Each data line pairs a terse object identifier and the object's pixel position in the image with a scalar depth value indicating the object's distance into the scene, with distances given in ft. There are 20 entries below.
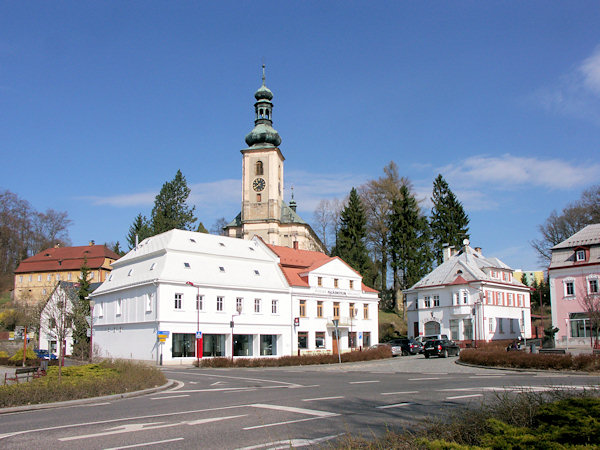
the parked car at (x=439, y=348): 135.44
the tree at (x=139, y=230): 260.38
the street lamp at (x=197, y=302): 145.07
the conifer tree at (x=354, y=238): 233.96
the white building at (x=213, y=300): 143.84
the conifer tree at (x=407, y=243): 228.84
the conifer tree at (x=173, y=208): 258.98
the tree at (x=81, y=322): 153.79
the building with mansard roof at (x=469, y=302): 189.47
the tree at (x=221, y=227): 345.31
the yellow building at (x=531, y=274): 461.37
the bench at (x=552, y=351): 99.74
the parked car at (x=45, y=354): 170.21
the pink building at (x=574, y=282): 147.84
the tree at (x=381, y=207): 242.78
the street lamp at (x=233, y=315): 143.64
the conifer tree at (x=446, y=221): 246.47
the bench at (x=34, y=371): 70.41
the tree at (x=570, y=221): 205.87
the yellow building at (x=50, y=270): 293.84
